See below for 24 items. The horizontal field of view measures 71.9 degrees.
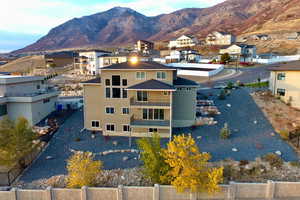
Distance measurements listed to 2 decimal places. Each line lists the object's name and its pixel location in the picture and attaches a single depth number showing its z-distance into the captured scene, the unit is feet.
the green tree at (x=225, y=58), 242.99
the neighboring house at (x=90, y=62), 268.00
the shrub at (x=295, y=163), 60.44
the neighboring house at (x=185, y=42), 423.64
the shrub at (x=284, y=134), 75.87
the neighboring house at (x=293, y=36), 343.20
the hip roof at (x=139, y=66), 81.49
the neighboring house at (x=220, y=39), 427.33
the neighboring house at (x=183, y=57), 272.70
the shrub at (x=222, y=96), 116.67
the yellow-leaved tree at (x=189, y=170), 47.88
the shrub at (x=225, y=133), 78.52
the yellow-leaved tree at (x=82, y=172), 53.42
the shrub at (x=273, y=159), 61.16
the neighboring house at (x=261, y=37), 376.35
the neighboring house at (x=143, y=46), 430.61
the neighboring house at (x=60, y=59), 344.69
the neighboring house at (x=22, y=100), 94.09
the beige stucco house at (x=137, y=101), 80.28
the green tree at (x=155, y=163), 52.90
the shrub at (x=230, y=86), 138.57
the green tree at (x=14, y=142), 62.64
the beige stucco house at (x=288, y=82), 102.57
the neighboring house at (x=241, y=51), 286.11
